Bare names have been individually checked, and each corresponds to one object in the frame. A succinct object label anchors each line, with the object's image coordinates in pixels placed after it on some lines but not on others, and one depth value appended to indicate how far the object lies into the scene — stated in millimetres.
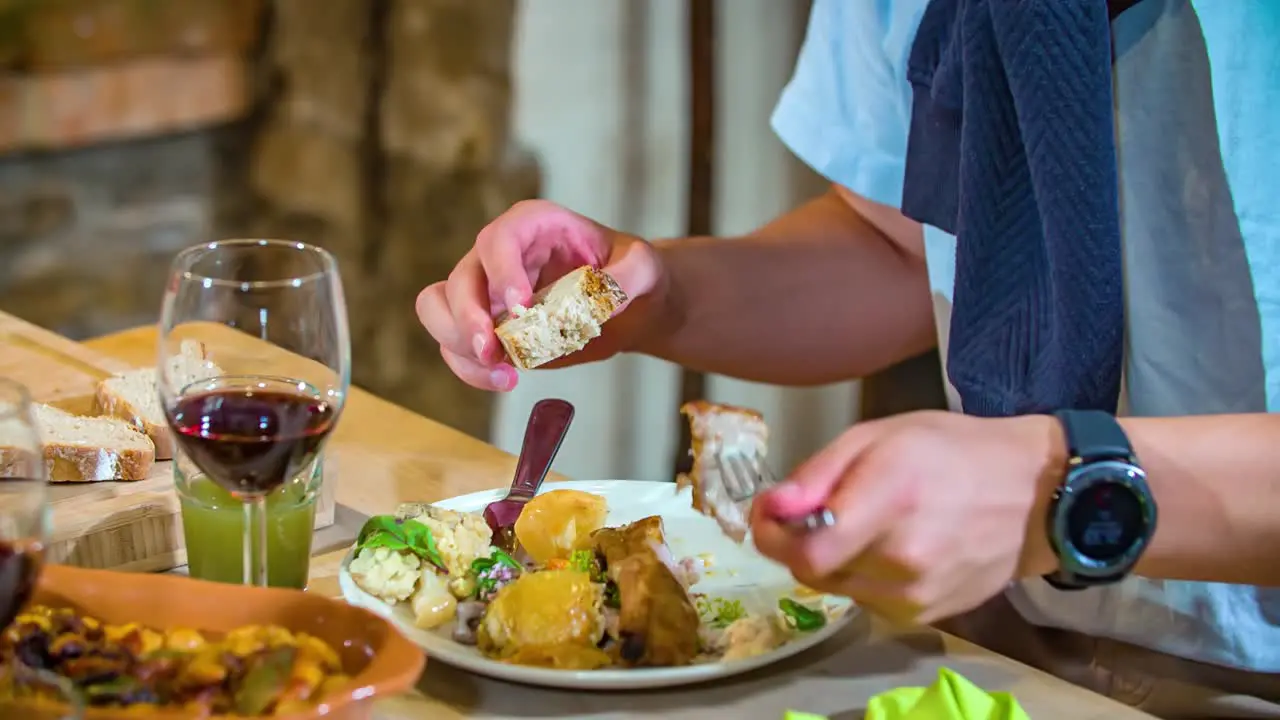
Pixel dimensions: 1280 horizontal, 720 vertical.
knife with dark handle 1134
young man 846
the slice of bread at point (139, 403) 1203
